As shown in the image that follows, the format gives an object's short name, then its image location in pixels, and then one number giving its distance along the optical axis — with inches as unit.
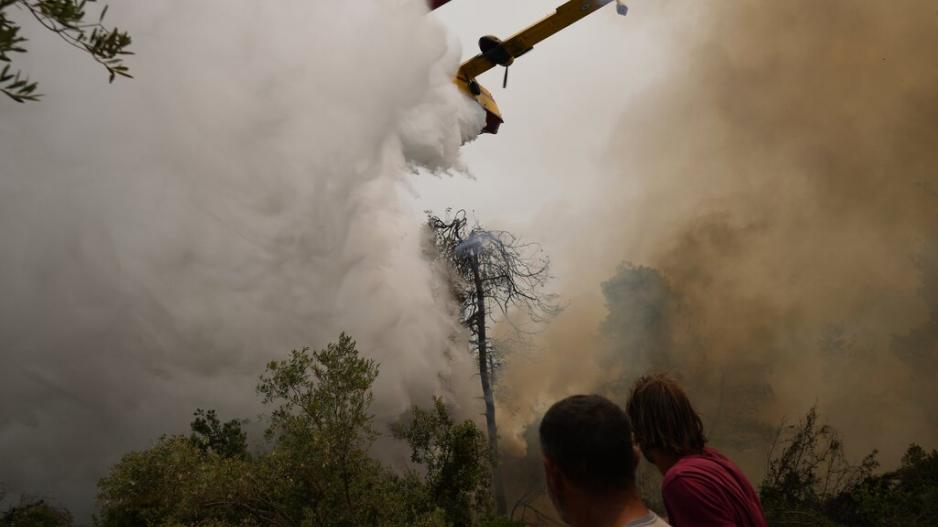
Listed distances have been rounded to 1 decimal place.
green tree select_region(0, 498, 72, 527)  514.3
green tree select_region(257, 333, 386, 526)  303.4
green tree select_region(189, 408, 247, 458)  536.1
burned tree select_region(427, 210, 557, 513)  703.7
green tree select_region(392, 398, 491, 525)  381.4
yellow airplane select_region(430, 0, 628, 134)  524.7
